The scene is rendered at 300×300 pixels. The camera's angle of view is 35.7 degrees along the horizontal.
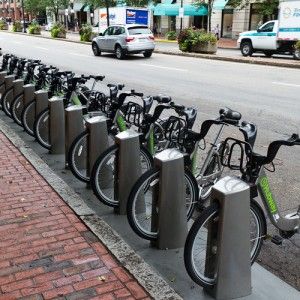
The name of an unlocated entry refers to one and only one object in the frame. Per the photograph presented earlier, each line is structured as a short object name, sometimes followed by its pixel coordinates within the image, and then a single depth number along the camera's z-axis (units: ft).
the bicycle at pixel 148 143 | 15.02
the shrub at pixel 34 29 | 178.63
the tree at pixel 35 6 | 236.51
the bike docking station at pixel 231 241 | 9.78
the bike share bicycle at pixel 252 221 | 10.24
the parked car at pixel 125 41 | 76.95
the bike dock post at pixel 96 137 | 16.34
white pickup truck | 79.77
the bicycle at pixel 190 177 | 12.42
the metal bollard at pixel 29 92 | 24.85
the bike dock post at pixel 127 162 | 14.11
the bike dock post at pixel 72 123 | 18.45
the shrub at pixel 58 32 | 150.92
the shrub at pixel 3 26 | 233.88
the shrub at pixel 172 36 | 143.43
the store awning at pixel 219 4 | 140.67
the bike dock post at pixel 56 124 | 20.35
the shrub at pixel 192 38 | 84.12
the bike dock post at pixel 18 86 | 27.32
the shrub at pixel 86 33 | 128.16
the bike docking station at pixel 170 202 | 11.94
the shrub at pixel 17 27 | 209.67
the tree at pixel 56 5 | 227.20
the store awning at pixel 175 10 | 148.75
